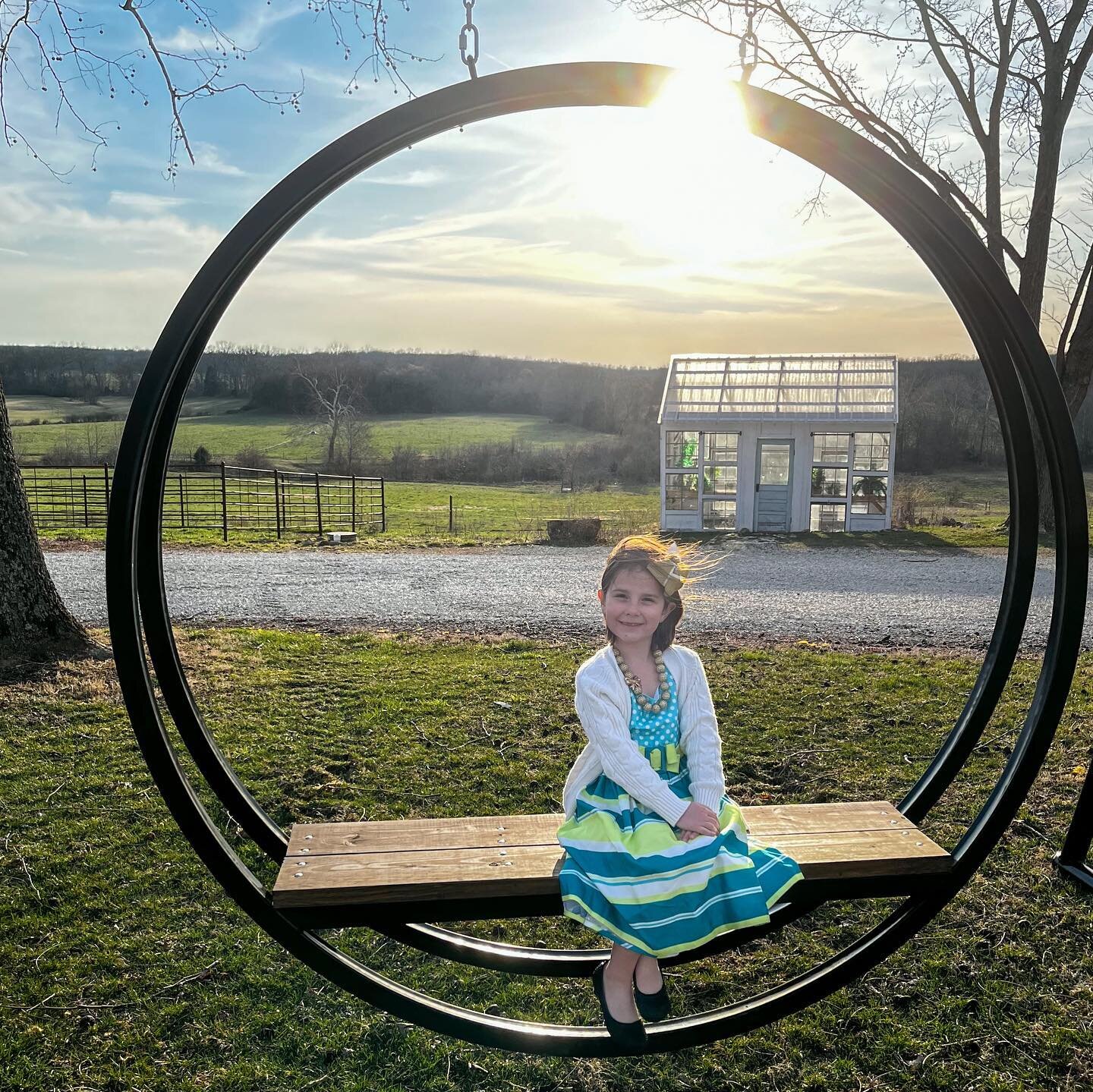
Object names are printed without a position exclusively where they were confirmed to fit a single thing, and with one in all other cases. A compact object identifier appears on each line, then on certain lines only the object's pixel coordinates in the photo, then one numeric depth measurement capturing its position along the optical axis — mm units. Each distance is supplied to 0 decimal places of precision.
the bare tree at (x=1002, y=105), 14820
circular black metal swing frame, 2518
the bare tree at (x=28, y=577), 6844
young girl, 2395
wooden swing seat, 2562
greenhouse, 20141
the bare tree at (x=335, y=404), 44969
